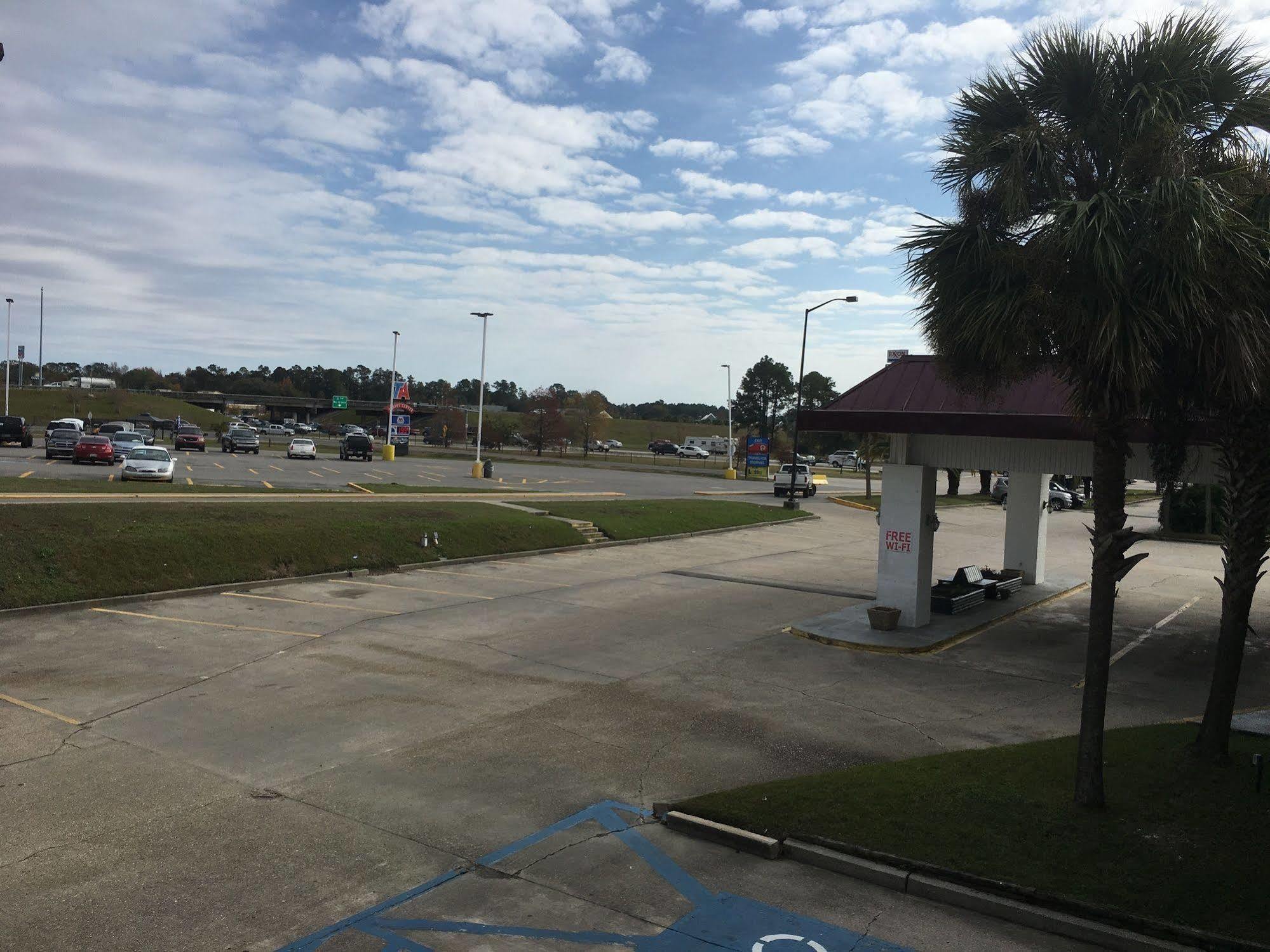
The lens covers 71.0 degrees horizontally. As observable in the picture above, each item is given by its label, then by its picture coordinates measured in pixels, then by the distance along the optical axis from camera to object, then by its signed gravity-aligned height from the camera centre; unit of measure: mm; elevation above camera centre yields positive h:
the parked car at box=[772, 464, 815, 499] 50509 -1510
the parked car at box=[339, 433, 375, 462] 60938 -1054
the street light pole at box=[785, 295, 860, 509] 45344 -1014
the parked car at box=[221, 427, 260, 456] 62906 -1125
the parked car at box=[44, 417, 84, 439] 48062 -568
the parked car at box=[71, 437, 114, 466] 41938 -1601
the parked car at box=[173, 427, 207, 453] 60688 -1198
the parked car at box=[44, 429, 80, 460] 43844 -1442
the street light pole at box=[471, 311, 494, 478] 53219 +2143
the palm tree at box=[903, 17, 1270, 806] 7977 +2244
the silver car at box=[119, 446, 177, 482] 33188 -1737
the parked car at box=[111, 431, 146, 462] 48188 -1303
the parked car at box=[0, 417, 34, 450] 53969 -1150
